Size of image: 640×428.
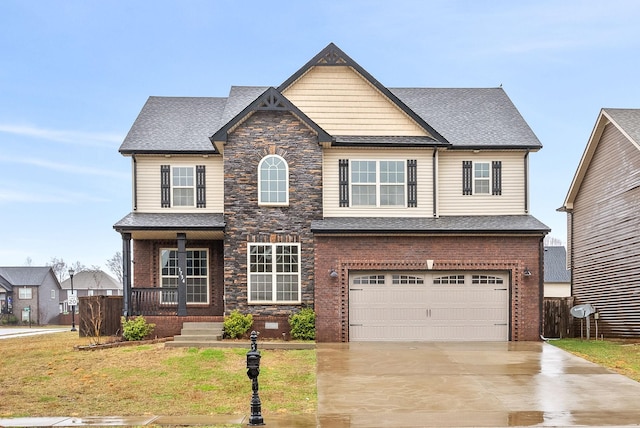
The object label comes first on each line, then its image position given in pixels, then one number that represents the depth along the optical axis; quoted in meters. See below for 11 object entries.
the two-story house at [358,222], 19.16
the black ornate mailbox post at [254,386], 8.94
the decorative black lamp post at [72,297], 33.88
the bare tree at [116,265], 108.56
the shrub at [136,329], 18.69
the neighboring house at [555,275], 49.06
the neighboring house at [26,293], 61.78
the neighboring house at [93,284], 77.75
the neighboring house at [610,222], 21.08
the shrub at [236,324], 18.48
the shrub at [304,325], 18.77
